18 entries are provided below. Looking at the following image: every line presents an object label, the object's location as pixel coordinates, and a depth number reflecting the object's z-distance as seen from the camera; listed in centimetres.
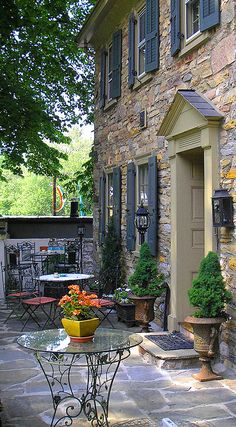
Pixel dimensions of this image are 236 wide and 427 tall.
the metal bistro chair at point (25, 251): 1200
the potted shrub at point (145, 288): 687
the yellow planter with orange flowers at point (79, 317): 380
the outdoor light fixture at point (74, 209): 1505
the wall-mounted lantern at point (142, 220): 719
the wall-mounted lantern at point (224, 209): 521
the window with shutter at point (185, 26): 620
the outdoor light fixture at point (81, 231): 1122
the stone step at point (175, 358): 543
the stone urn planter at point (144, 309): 685
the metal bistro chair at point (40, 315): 765
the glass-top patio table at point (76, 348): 363
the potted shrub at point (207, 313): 496
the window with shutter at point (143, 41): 754
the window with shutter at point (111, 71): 948
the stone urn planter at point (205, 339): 493
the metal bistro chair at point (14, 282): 1040
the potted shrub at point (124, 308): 775
